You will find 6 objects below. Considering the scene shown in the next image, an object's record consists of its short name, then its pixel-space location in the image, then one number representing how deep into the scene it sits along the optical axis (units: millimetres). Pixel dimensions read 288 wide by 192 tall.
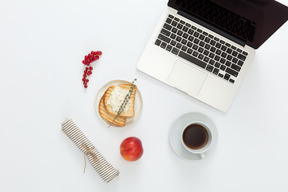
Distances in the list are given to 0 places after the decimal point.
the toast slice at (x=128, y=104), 1074
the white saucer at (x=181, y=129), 1081
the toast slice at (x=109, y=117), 1083
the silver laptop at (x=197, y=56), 1079
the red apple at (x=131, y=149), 1029
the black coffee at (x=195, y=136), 1070
